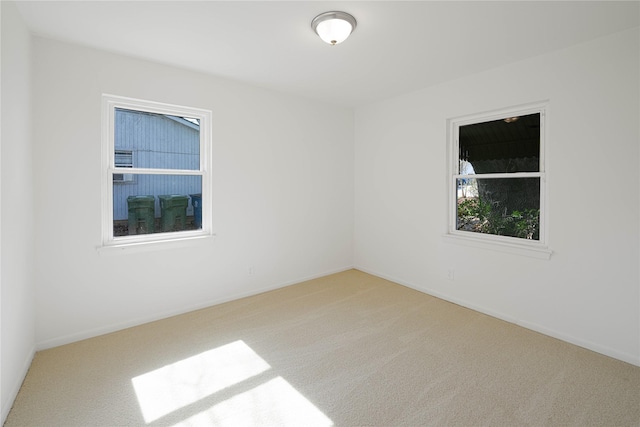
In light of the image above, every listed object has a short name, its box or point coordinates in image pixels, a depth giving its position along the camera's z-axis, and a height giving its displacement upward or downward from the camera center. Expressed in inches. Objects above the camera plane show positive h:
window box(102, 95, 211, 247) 114.3 +14.8
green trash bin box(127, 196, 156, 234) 120.1 -1.8
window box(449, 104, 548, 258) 116.8 +13.5
